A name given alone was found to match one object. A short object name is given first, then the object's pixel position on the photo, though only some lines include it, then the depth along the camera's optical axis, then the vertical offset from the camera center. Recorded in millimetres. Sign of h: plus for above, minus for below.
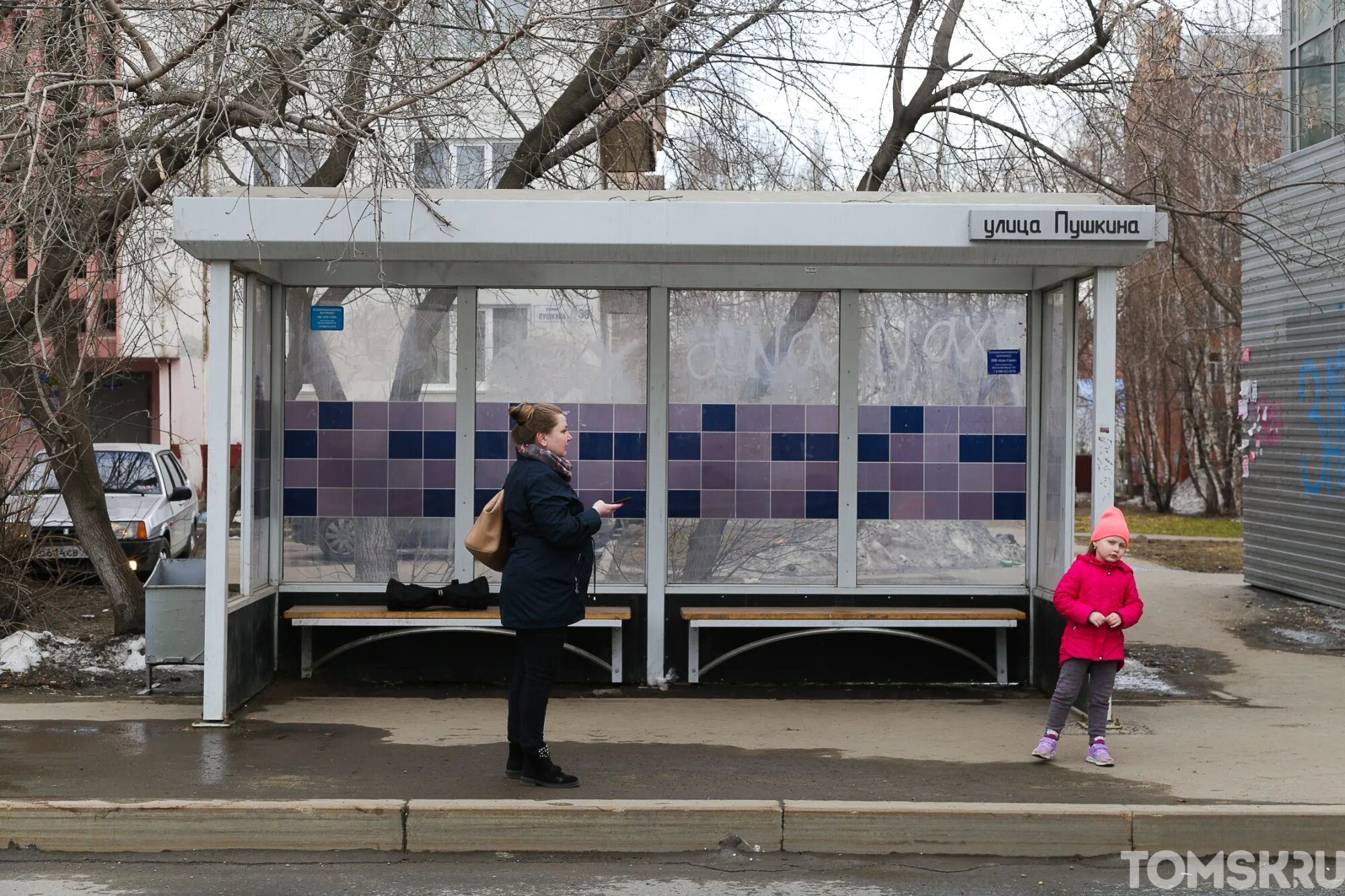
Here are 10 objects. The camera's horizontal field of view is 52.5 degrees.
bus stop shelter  9047 +149
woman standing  6332 -555
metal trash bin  8633 -1140
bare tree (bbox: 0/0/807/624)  8195 +2340
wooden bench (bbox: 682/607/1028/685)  8781 -1091
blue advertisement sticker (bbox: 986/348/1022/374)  9188 +605
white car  11391 -641
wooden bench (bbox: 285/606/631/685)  8688 -1100
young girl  7031 -875
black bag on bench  8820 -972
